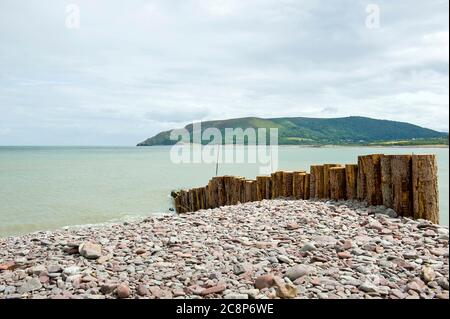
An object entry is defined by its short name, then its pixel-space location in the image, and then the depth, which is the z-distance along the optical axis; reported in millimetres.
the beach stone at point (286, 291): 4690
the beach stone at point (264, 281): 4949
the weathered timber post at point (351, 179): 9094
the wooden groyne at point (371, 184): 7566
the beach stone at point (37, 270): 5586
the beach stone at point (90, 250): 6000
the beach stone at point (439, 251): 5852
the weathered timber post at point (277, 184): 11281
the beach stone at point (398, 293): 4727
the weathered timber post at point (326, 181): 9710
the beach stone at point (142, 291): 4867
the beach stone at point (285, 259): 5574
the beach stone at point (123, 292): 4809
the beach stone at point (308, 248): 5984
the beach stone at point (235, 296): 4723
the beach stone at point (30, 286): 5137
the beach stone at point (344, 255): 5758
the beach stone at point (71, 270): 5461
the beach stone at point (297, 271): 5117
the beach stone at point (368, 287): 4838
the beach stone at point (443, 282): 4936
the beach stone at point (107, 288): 4934
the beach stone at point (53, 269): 5566
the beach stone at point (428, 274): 5090
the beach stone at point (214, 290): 4824
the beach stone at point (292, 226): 7129
